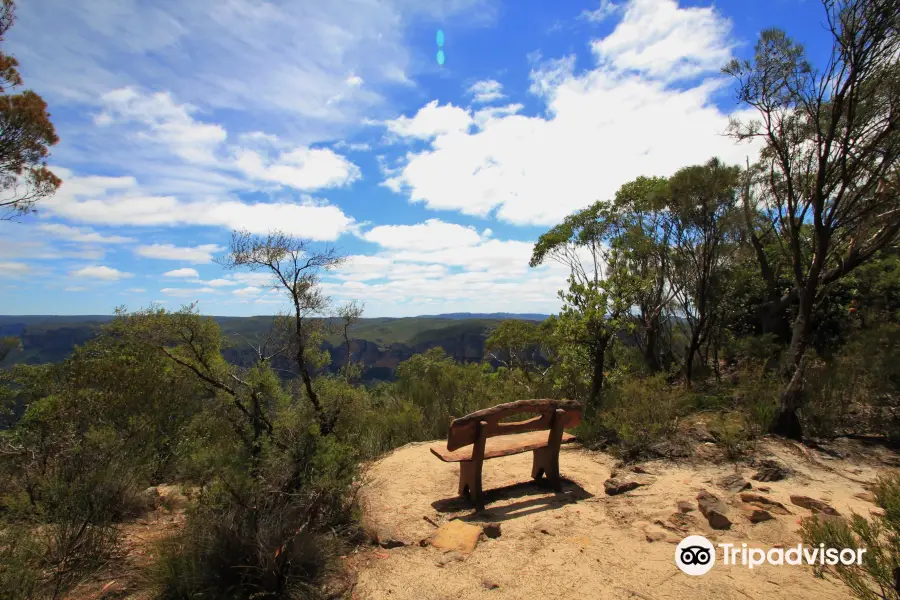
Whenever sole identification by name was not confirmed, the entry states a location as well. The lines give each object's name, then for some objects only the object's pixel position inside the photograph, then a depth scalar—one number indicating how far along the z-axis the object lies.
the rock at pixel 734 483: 4.55
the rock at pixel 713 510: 3.73
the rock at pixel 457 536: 3.83
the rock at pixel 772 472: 4.88
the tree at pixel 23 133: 8.71
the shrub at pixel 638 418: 6.28
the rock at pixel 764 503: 3.91
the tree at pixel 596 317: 8.77
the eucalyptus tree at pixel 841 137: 5.66
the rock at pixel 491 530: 4.05
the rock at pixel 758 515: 3.76
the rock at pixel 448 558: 3.60
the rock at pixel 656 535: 3.70
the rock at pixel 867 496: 4.16
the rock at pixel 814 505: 3.80
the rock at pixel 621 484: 4.99
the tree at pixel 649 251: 12.59
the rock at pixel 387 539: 3.95
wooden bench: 4.84
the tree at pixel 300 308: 6.52
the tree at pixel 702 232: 11.06
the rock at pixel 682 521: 3.83
